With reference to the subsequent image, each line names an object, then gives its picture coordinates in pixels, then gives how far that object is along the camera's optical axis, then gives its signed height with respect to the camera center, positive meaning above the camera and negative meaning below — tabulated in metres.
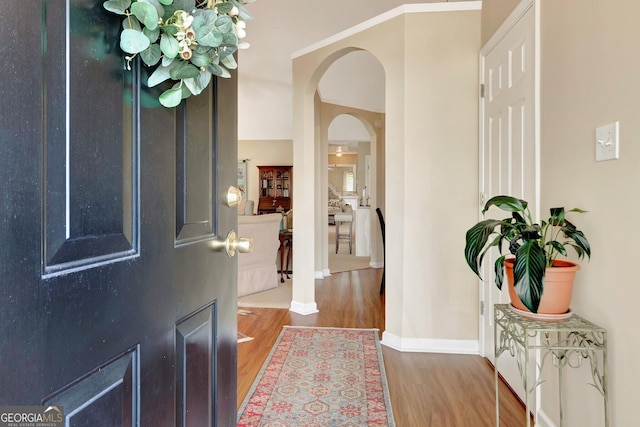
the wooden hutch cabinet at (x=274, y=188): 8.65 +0.50
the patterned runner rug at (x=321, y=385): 1.74 -1.07
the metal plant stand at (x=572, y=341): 1.21 -0.51
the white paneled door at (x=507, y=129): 1.79 +0.47
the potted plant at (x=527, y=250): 1.15 -0.16
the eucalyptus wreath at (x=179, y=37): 0.53 +0.29
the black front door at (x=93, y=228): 0.39 -0.03
